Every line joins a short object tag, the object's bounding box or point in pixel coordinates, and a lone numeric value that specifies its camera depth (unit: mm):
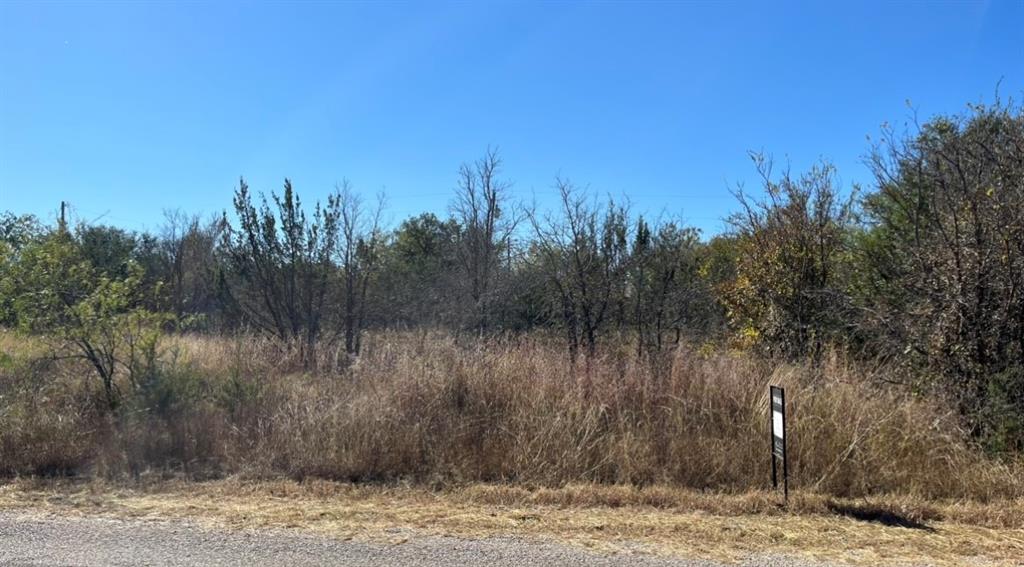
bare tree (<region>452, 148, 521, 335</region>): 13211
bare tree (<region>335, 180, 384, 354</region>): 14773
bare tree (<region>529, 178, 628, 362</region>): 12516
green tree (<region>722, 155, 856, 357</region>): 9680
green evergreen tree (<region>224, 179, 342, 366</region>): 14406
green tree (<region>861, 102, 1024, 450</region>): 6094
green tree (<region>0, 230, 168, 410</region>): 7328
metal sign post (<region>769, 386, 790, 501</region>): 4914
